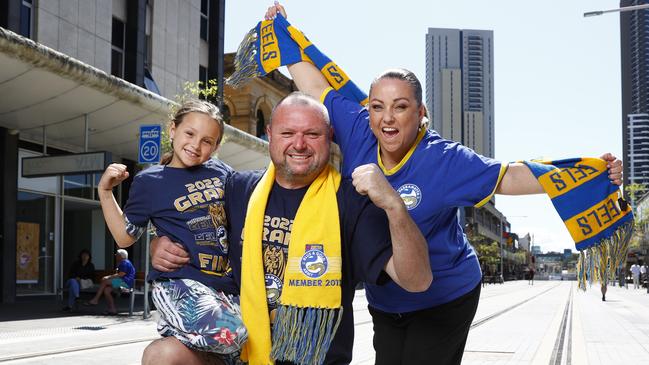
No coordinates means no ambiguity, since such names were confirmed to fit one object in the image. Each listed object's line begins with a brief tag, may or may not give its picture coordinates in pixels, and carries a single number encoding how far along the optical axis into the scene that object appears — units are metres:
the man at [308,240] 2.33
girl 2.42
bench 17.07
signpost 13.38
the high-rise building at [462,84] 174.88
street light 18.29
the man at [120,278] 15.71
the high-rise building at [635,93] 166.38
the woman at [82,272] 16.59
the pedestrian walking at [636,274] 52.44
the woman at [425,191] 3.08
